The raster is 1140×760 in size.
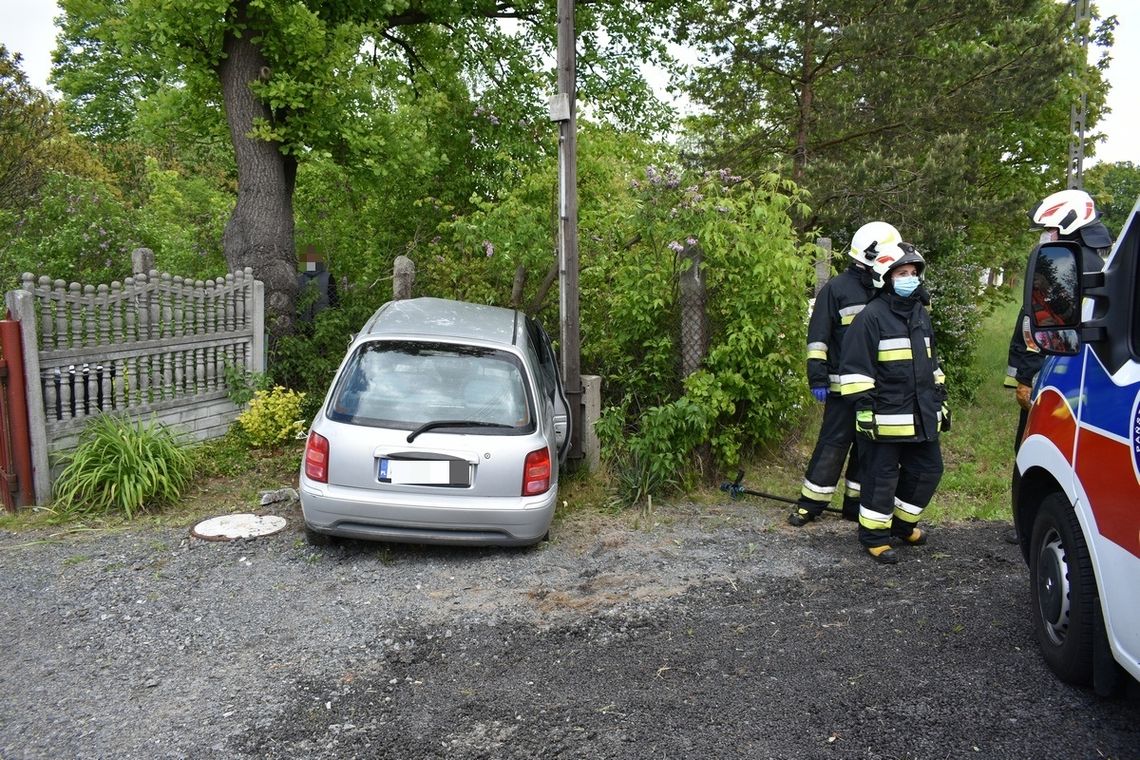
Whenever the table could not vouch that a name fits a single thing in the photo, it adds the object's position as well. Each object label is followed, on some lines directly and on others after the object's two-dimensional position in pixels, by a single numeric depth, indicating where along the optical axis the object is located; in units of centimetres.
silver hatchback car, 468
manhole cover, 536
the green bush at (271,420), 729
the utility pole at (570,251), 652
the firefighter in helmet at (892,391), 480
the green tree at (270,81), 780
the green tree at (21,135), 1484
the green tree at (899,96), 1098
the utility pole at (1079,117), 1376
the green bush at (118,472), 576
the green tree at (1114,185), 1937
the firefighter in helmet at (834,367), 505
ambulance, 271
